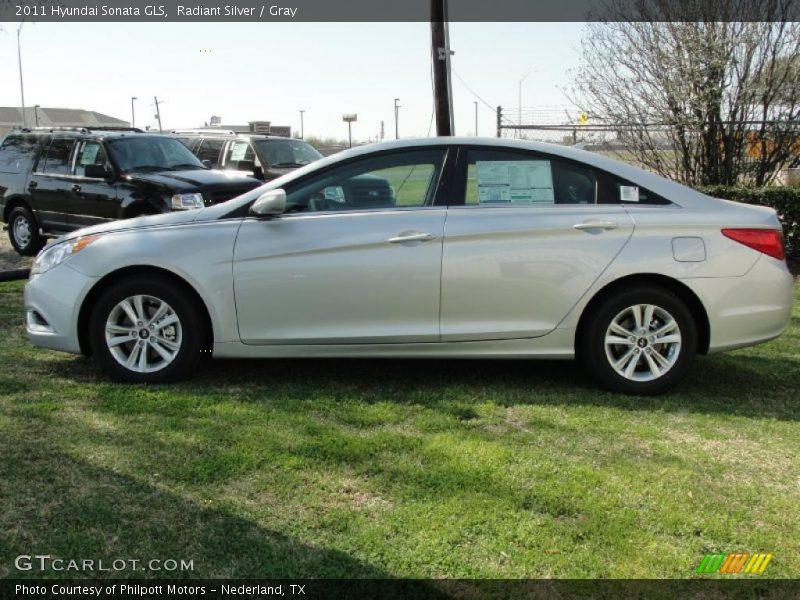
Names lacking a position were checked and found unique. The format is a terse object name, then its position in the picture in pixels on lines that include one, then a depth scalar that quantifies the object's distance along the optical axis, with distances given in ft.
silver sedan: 16.08
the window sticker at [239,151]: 47.19
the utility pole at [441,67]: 36.91
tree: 35.91
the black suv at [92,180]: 32.58
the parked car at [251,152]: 46.21
